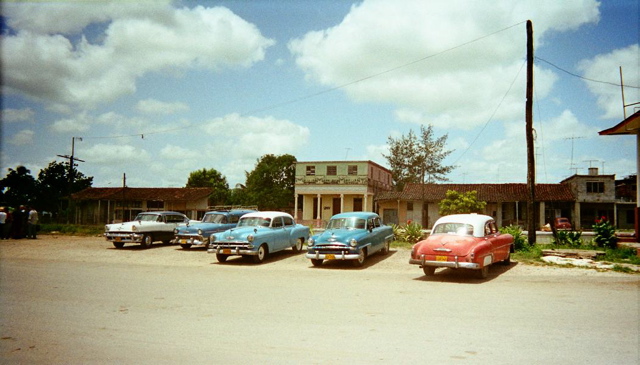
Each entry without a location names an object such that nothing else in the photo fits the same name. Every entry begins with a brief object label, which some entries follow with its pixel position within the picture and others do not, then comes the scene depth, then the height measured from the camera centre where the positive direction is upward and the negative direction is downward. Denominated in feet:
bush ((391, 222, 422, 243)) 64.64 -4.17
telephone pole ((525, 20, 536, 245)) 55.31 +8.64
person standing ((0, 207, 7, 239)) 76.28 -3.72
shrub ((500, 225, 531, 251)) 52.75 -4.13
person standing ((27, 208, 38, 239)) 77.77 -4.10
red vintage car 34.60 -3.32
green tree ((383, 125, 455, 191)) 146.51 +17.86
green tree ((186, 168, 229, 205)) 214.48 +13.05
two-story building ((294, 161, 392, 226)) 139.85 +6.46
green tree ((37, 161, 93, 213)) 165.48 +6.06
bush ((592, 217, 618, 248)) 51.16 -3.24
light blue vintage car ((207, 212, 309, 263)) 46.40 -3.84
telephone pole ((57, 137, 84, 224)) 128.27 +13.48
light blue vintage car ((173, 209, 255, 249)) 60.03 -3.57
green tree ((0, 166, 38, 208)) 161.60 +5.54
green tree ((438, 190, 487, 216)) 119.44 +1.19
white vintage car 62.39 -4.01
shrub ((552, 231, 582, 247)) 53.57 -3.85
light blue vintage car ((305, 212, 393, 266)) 42.83 -3.60
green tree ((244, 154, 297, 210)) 179.52 +9.77
